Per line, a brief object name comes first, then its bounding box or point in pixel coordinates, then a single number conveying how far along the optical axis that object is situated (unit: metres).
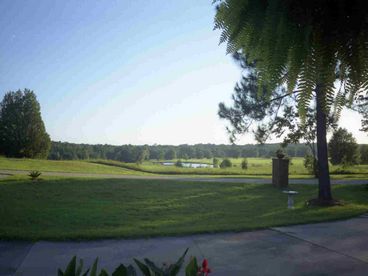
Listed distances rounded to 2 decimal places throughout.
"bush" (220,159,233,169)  45.00
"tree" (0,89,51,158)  42.41
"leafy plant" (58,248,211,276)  1.68
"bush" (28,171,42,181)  16.83
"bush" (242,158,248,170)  37.59
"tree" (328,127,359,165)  35.09
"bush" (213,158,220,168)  50.55
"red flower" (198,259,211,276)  2.14
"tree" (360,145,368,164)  45.11
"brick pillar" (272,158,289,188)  17.89
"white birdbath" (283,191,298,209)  11.64
